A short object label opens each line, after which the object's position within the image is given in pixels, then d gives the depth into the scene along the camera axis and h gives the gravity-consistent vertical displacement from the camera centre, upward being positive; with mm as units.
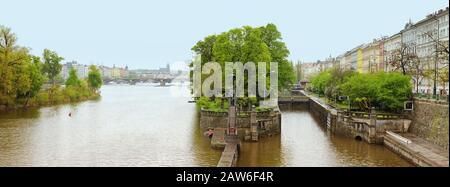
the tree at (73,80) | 109812 +341
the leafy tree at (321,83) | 89062 -657
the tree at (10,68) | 72562 +2003
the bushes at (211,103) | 52812 -2337
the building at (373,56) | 104281 +4898
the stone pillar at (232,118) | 42512 -3051
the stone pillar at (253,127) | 42656 -3818
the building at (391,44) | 89988 +6337
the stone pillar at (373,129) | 42531 -4042
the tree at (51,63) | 105375 +3760
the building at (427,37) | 64875 +5719
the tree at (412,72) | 53297 +676
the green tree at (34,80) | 80188 +296
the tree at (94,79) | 124331 +567
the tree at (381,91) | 46281 -1085
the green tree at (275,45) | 60062 +3986
